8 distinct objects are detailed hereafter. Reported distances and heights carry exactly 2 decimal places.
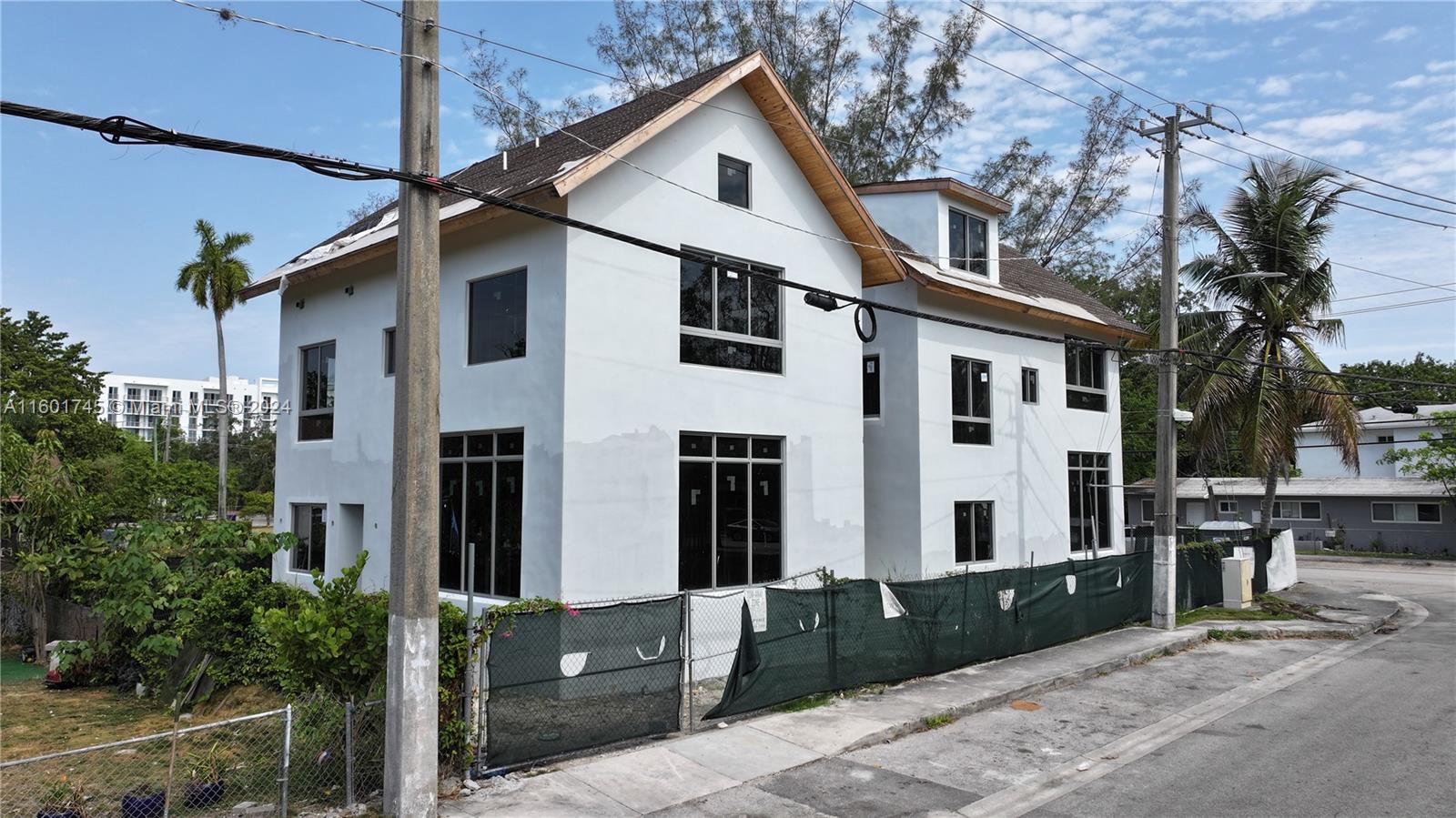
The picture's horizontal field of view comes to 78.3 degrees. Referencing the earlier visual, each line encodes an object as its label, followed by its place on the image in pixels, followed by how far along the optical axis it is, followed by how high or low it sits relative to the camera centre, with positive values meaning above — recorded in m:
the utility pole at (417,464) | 7.10 -0.02
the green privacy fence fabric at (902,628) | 10.51 -2.35
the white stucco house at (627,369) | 12.07 +1.42
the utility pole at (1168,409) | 17.27 +0.94
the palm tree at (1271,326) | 23.31 +3.57
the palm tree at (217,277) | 38.56 +8.10
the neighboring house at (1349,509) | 41.34 -2.68
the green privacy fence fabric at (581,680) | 8.21 -2.13
